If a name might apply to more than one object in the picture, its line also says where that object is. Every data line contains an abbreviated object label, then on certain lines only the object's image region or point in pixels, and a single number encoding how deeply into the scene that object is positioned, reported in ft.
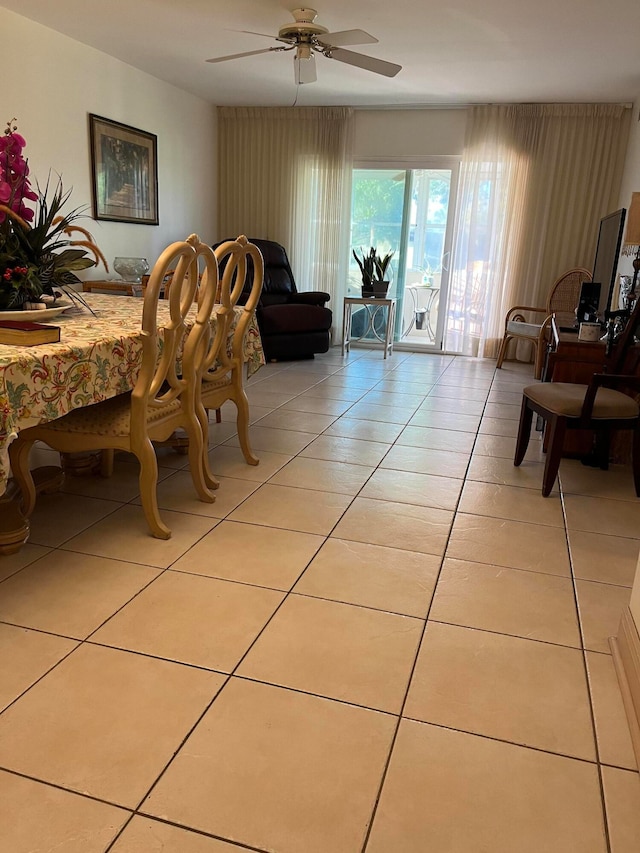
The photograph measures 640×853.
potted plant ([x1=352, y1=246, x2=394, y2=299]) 21.17
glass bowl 16.40
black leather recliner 19.01
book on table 5.73
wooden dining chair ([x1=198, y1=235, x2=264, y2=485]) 8.29
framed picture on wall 16.26
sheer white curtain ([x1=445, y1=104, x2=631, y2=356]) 19.33
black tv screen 13.88
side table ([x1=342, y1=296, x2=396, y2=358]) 20.84
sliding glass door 21.71
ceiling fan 12.24
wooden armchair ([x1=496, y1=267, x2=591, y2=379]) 18.63
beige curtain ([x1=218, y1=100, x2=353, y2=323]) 21.47
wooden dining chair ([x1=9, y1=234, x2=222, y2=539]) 6.74
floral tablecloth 5.23
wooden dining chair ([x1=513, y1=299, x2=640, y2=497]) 8.93
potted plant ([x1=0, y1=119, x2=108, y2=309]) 6.60
